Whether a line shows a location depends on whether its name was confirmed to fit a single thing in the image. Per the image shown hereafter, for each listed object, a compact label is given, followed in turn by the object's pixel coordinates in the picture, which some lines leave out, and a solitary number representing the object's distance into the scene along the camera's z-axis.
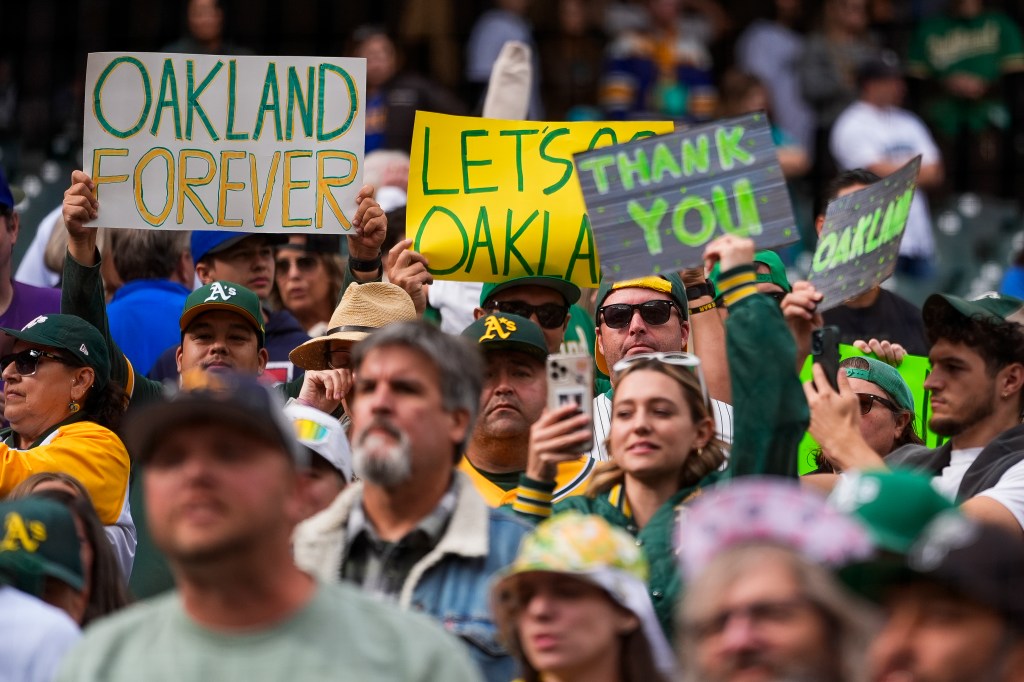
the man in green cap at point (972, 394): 12.70
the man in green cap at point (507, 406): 13.30
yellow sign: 15.21
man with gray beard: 9.96
